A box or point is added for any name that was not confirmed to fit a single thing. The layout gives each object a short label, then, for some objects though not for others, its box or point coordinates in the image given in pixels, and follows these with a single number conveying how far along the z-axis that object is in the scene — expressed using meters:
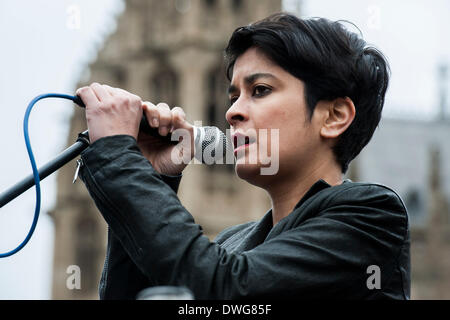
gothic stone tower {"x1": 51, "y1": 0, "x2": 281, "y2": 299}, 35.03
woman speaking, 2.66
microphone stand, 2.77
